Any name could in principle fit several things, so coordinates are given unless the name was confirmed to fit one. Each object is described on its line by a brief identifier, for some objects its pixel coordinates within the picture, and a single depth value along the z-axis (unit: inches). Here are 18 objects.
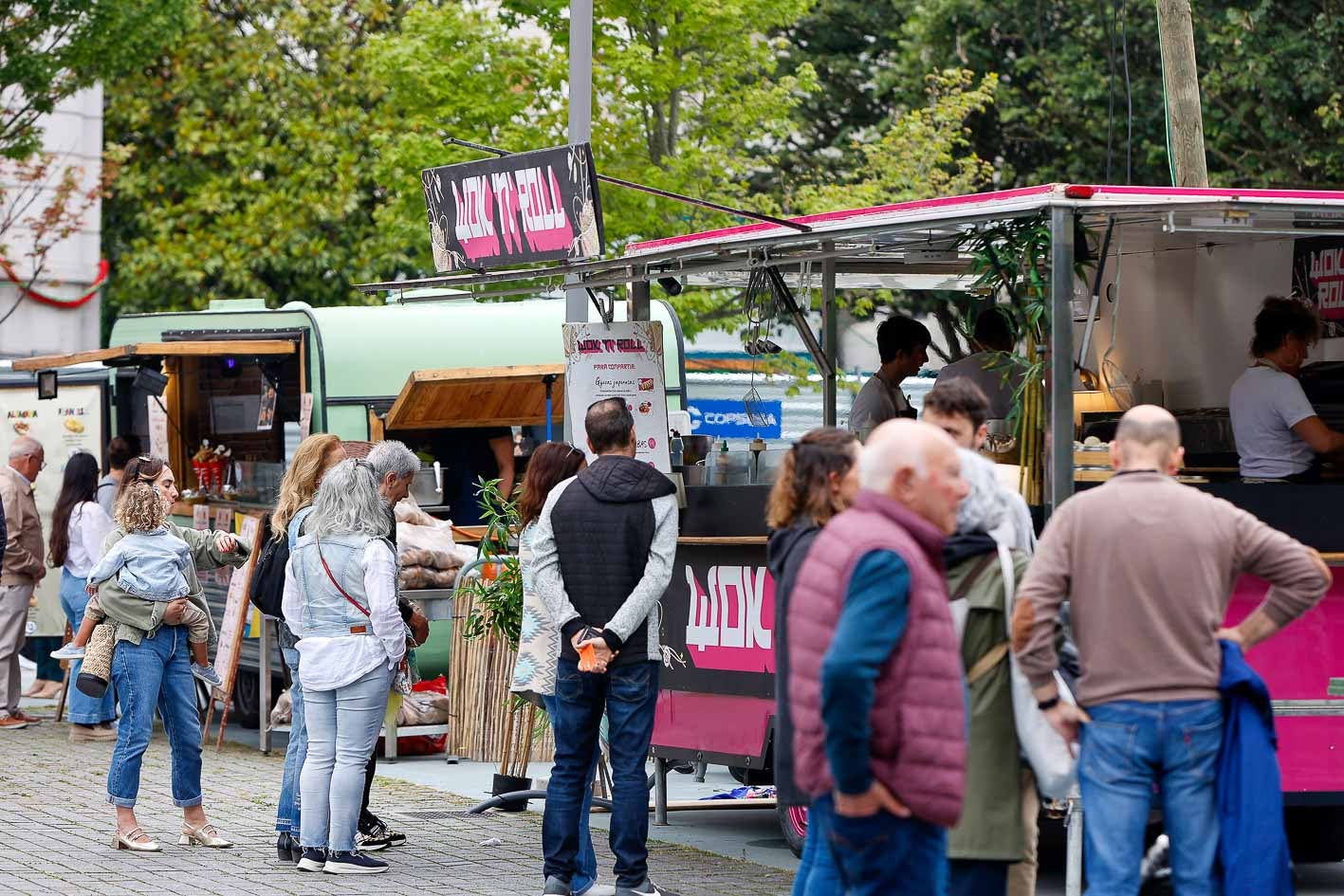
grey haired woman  539.8
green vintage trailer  908.8
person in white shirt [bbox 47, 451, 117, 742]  865.4
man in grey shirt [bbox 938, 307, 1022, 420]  557.3
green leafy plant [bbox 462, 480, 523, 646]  643.2
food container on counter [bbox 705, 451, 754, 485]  619.0
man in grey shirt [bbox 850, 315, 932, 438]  634.6
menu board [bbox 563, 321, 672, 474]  645.9
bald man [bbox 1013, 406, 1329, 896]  365.3
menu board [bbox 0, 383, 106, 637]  1062.9
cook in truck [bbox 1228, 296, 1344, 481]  543.3
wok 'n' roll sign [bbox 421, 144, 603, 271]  564.2
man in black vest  498.9
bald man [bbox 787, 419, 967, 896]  290.9
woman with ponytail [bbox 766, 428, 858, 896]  386.3
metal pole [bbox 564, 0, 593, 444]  708.4
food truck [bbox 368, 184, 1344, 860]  470.3
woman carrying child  578.1
